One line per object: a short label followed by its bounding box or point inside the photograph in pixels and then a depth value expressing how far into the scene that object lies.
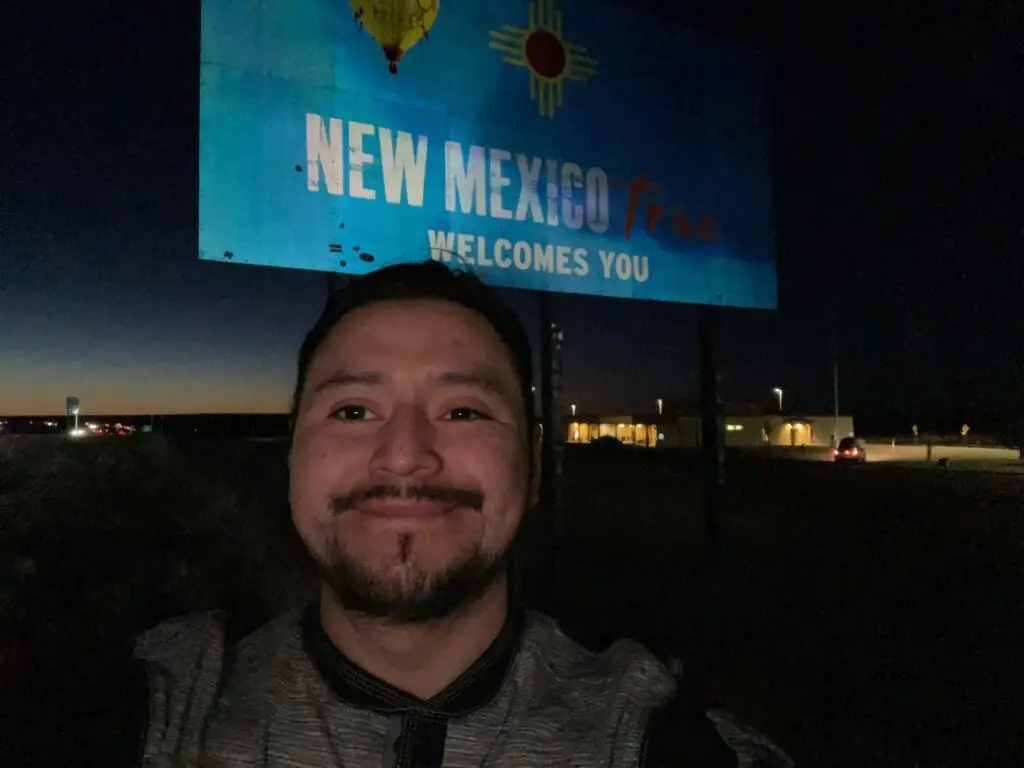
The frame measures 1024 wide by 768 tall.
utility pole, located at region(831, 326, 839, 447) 29.27
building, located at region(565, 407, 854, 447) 38.66
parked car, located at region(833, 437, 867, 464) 23.70
